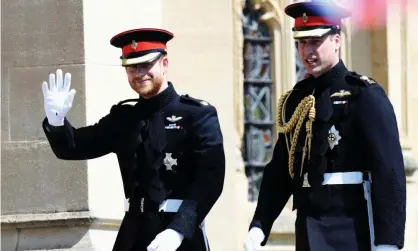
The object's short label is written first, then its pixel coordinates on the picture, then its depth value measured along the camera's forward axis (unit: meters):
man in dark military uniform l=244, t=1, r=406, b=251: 18.06
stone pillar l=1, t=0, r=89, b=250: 23.34
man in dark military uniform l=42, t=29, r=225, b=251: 18.94
